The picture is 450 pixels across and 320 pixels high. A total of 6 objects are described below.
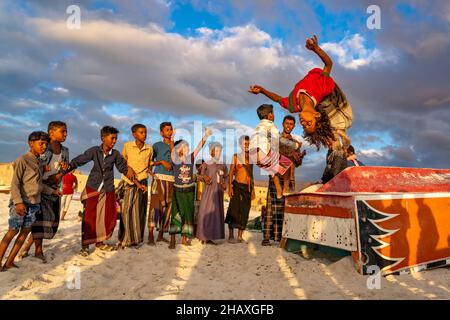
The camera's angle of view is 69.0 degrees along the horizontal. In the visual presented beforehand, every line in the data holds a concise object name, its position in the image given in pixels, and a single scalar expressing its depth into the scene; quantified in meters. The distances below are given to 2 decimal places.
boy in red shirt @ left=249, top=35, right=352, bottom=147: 4.38
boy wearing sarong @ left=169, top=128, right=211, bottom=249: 5.34
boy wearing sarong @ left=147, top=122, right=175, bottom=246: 5.34
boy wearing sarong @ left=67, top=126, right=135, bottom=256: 4.71
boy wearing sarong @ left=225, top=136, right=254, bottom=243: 5.72
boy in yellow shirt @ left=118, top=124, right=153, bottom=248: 5.03
